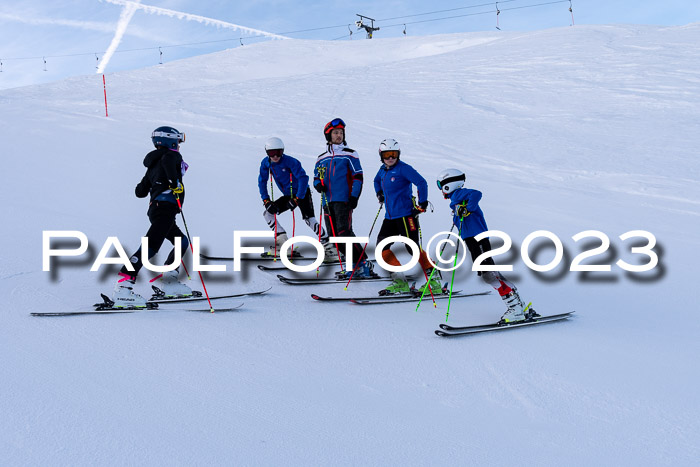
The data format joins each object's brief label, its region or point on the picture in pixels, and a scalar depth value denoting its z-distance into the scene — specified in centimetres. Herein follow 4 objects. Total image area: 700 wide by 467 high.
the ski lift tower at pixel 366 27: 5512
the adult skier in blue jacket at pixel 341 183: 661
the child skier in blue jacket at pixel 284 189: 707
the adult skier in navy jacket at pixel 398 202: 580
